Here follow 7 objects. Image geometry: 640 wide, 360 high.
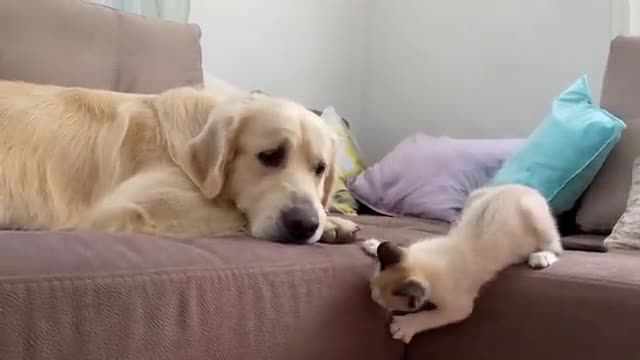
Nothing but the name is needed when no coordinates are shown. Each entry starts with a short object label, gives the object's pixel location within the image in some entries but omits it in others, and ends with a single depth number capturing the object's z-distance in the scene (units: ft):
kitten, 4.65
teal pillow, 7.23
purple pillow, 8.61
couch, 3.14
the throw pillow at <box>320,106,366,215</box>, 8.87
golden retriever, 4.92
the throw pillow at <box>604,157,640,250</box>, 6.23
